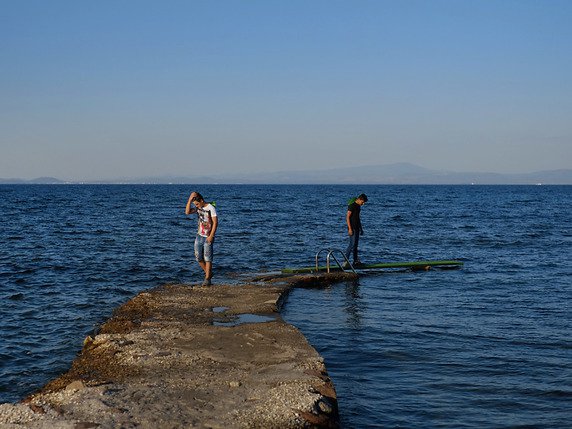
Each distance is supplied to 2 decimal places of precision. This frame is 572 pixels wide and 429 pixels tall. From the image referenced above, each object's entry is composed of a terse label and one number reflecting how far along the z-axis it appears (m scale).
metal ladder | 17.71
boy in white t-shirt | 13.59
